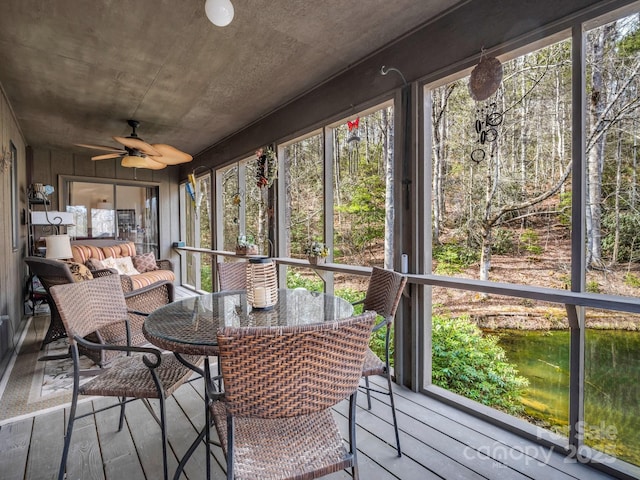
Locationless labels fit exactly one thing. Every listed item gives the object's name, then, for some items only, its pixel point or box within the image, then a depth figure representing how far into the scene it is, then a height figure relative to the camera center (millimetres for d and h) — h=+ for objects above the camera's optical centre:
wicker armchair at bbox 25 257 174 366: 2525 -614
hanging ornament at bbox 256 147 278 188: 3941 +787
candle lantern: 1829 -268
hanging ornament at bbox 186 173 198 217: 6062 +909
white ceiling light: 1786 +1220
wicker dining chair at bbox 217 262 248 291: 2842 -361
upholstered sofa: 4854 -387
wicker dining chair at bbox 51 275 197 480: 1521 -577
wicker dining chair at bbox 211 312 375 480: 932 -466
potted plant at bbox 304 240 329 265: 3334 -196
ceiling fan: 3716 +980
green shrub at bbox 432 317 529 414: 3250 -1401
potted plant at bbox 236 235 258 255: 4388 -171
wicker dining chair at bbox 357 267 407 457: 1776 -424
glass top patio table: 1373 -423
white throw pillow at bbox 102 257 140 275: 5027 -452
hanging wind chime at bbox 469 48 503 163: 2008 +866
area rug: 2311 -1189
